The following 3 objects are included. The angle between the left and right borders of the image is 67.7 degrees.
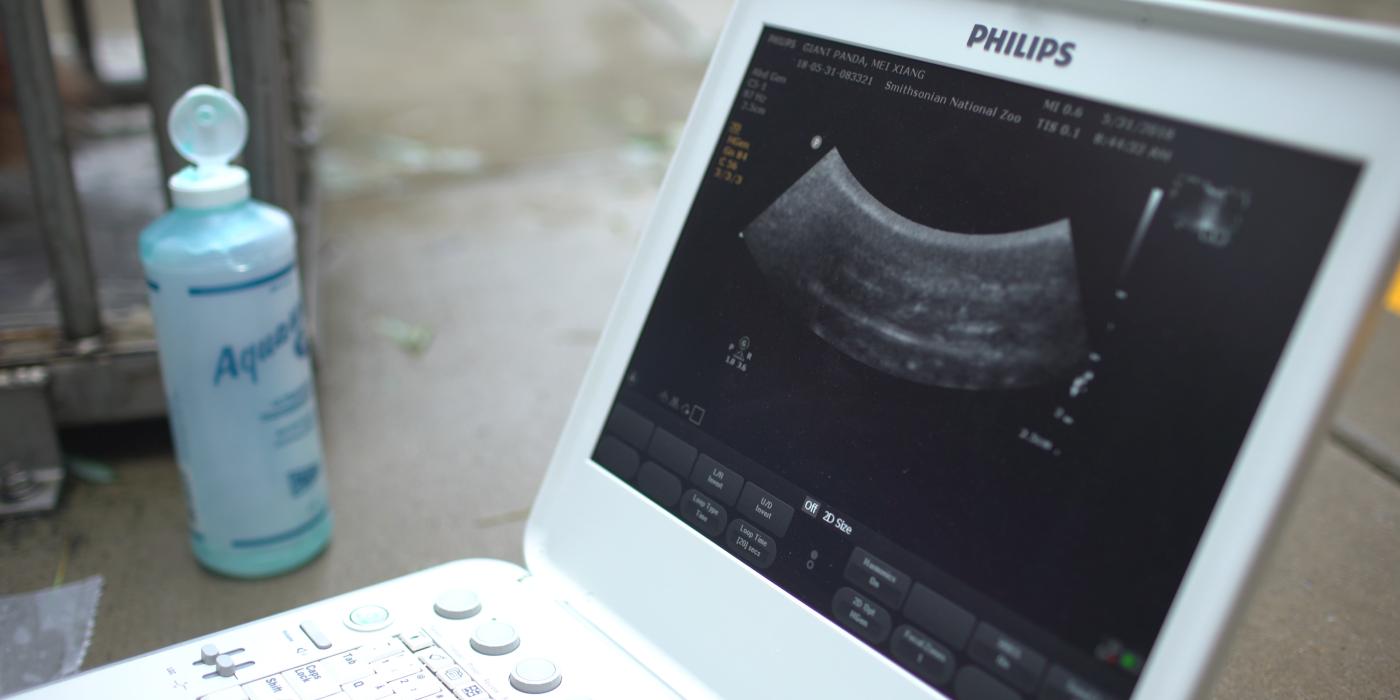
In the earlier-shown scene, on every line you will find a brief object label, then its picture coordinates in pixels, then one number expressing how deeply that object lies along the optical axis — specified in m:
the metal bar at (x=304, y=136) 0.90
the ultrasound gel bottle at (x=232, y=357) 0.63
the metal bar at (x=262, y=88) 0.72
